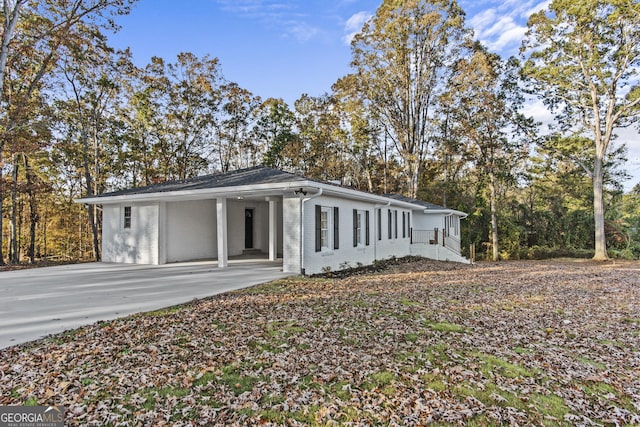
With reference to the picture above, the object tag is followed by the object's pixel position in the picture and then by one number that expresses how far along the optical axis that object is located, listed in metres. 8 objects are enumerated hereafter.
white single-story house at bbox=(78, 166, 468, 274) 9.37
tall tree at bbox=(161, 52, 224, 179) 20.95
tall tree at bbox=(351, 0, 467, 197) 19.87
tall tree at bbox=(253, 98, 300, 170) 26.42
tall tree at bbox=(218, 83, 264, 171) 23.73
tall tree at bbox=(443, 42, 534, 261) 20.53
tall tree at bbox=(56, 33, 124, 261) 16.70
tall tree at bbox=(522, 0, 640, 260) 16.61
